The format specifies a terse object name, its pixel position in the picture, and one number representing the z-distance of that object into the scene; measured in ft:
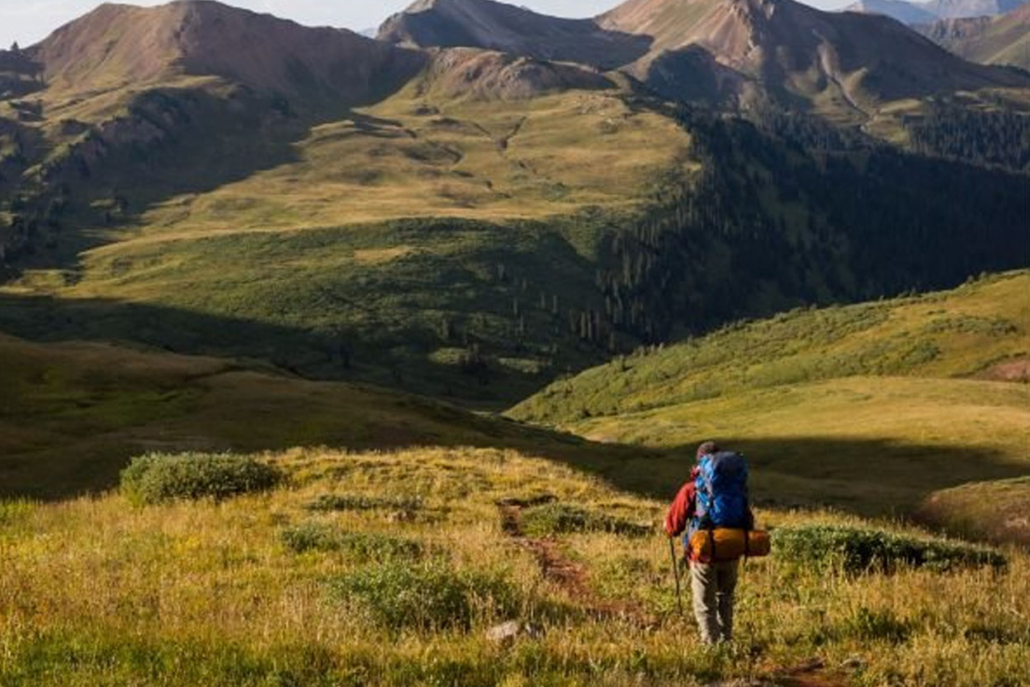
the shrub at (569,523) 81.51
